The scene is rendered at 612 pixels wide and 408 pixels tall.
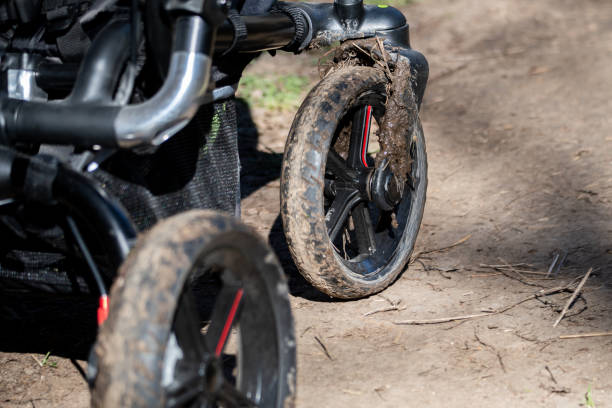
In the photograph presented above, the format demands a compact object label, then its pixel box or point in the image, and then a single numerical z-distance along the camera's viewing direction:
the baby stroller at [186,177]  3.27
